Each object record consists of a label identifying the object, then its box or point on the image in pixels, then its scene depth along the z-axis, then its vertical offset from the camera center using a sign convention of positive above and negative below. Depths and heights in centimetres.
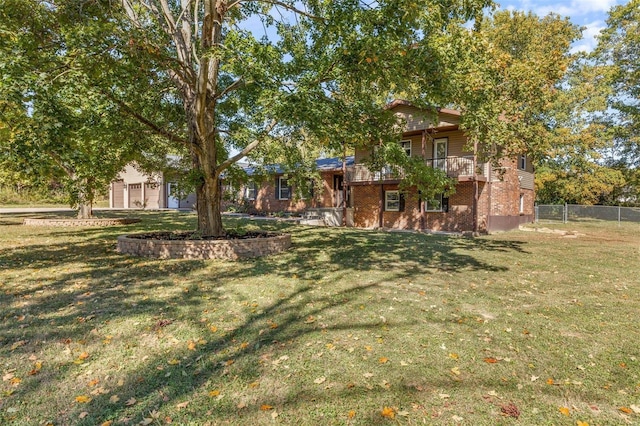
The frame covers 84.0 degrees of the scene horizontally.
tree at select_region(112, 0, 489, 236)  696 +307
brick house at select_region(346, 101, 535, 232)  1680 +64
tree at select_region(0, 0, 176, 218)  617 +200
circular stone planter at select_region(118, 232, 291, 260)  910 -122
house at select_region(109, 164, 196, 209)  3441 +51
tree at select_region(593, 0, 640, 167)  2692 +1027
